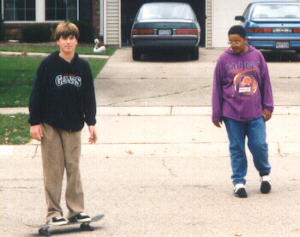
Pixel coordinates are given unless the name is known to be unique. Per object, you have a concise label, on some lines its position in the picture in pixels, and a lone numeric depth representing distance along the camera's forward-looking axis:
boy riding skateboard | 6.94
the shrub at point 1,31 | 28.78
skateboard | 7.01
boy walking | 8.37
